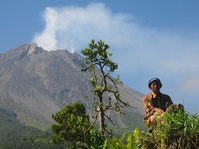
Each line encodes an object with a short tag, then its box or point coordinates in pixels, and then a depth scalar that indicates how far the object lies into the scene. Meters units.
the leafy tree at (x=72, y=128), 20.69
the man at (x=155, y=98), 8.26
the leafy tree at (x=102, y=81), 20.83
